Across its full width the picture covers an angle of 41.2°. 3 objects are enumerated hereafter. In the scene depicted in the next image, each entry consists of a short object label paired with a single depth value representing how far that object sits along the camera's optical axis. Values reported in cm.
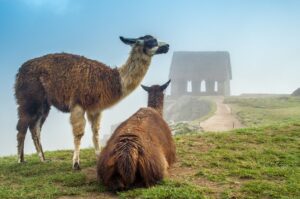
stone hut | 7175
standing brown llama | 812
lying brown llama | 564
